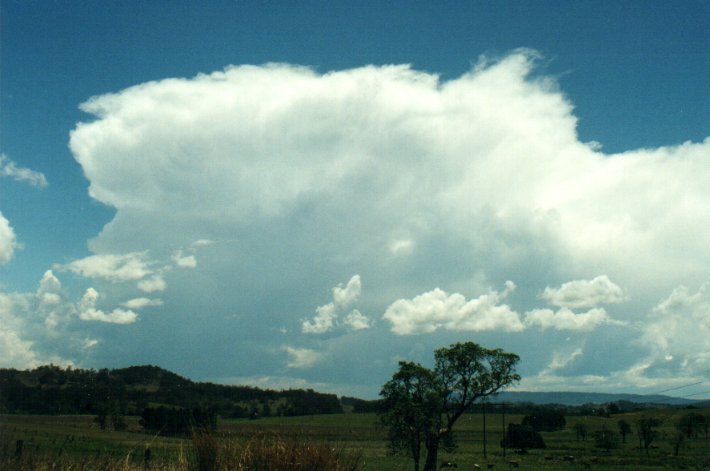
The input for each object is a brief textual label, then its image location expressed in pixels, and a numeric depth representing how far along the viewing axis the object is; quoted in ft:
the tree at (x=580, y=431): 387.75
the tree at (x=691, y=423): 340.59
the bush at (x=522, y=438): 334.85
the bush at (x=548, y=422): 447.83
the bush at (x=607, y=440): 318.65
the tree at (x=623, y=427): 370.47
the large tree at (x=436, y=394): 144.05
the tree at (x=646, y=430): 307.99
